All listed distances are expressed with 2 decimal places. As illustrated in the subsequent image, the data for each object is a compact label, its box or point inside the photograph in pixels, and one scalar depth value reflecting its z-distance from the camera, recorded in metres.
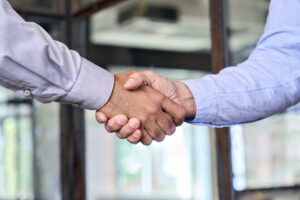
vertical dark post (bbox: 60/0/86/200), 2.36
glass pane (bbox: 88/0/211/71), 5.12
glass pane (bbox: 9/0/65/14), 2.44
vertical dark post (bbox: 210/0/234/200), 1.67
